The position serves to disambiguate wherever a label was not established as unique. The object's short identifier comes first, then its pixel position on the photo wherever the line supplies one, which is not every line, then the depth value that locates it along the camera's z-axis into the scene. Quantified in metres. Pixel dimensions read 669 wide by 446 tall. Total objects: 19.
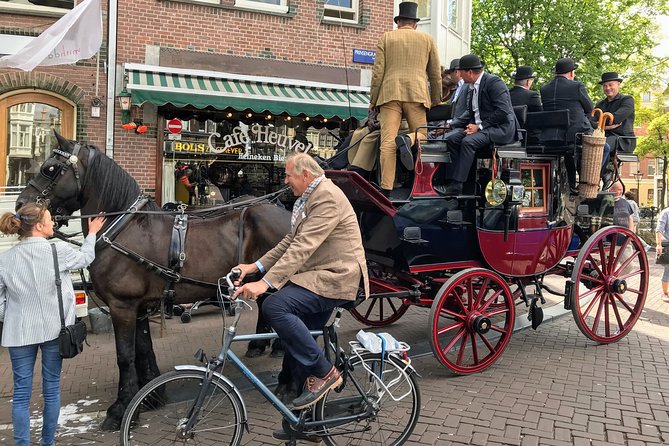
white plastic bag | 3.76
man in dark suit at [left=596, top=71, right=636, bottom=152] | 7.04
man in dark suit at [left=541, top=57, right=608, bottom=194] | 6.34
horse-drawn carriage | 5.41
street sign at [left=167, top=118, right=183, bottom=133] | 10.69
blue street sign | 12.38
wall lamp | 10.13
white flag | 8.21
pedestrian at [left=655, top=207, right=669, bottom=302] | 9.72
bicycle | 3.45
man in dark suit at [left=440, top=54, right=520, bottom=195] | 5.54
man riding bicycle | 3.50
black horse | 4.40
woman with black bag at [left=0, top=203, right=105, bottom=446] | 3.63
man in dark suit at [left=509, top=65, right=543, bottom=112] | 7.06
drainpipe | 10.43
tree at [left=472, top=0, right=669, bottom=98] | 19.66
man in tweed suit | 5.79
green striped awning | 9.47
